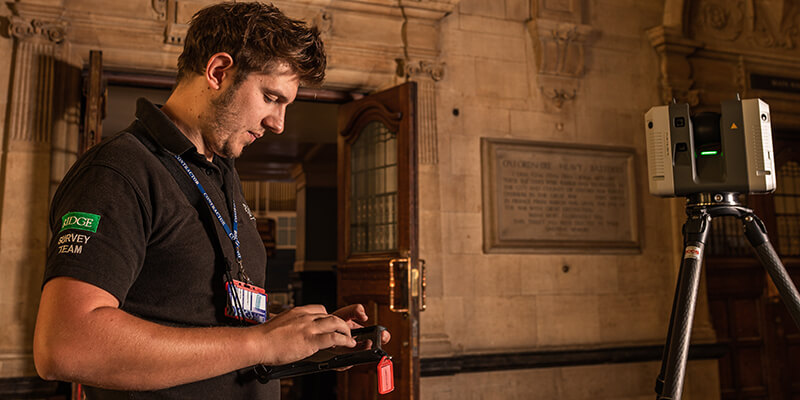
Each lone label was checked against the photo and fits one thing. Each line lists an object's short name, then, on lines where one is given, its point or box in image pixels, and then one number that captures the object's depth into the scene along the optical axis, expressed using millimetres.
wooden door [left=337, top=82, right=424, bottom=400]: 4281
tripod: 2309
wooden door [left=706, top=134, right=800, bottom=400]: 6070
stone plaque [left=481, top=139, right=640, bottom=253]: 5281
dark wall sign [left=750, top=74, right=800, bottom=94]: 6270
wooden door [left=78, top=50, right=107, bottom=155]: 3916
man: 937
